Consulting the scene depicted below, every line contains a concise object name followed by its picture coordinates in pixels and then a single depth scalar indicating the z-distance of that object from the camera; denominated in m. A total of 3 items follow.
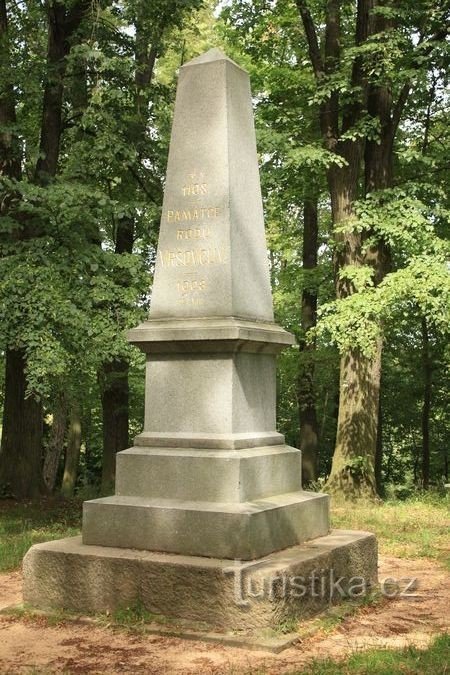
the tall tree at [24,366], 14.23
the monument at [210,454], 6.00
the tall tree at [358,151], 14.02
